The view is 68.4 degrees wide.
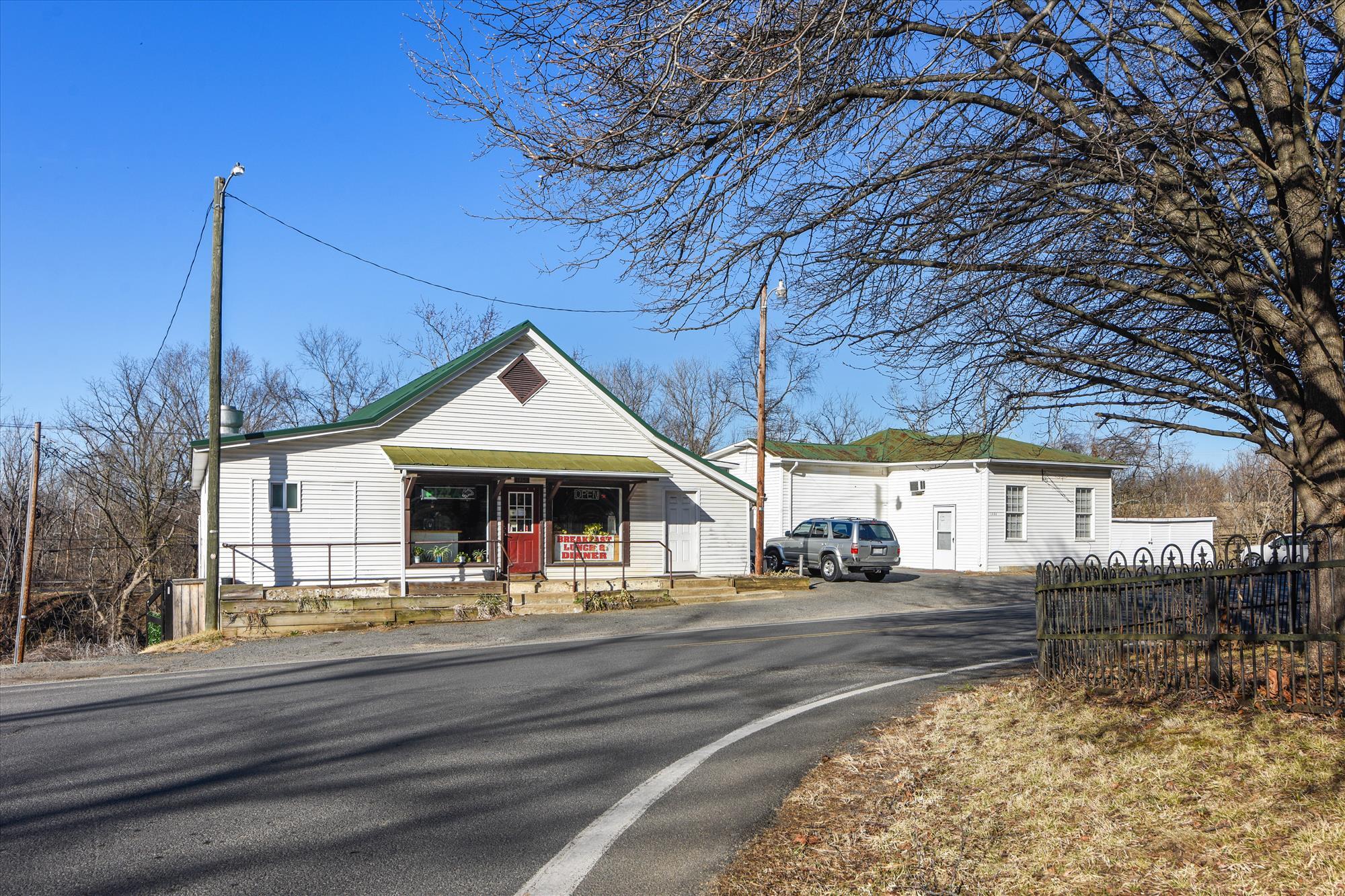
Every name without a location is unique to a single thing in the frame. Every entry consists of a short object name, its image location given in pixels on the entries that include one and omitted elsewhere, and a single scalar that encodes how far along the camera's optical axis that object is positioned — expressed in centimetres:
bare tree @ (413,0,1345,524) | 686
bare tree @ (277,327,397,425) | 5506
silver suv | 2844
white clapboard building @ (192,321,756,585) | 2242
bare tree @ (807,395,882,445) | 5841
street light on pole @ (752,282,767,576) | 2775
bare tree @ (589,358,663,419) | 6378
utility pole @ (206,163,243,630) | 1880
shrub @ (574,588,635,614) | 2225
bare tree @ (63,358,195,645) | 2777
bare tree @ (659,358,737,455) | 6159
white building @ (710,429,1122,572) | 3384
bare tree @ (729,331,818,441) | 5556
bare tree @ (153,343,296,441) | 4288
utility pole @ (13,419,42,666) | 2022
